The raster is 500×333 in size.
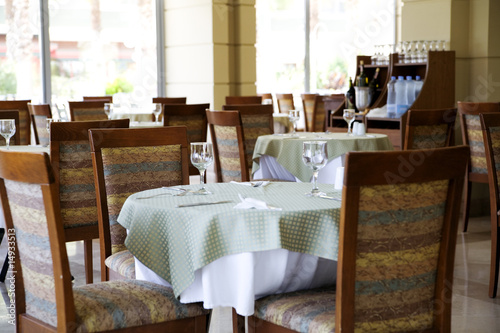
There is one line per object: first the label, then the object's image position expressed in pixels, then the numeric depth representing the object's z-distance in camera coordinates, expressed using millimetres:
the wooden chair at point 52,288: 1867
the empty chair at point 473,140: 4840
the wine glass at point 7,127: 3799
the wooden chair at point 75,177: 3346
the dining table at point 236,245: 1995
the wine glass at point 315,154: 2309
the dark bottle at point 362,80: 6125
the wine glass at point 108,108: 5836
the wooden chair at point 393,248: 1771
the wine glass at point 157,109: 6244
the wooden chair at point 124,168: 2781
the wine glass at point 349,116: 4992
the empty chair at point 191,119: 5492
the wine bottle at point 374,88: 6149
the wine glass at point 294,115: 5203
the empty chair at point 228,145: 4820
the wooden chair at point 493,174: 3607
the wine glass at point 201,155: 2479
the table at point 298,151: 4520
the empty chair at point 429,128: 4523
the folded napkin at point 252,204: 2074
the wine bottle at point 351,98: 6152
